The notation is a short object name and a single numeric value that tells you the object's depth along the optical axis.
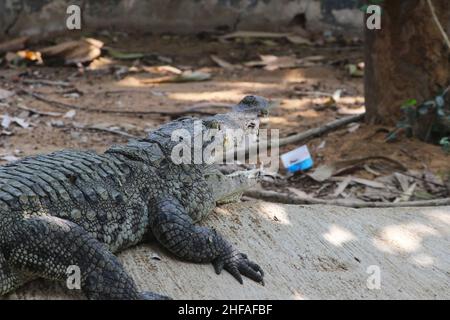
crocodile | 2.79
